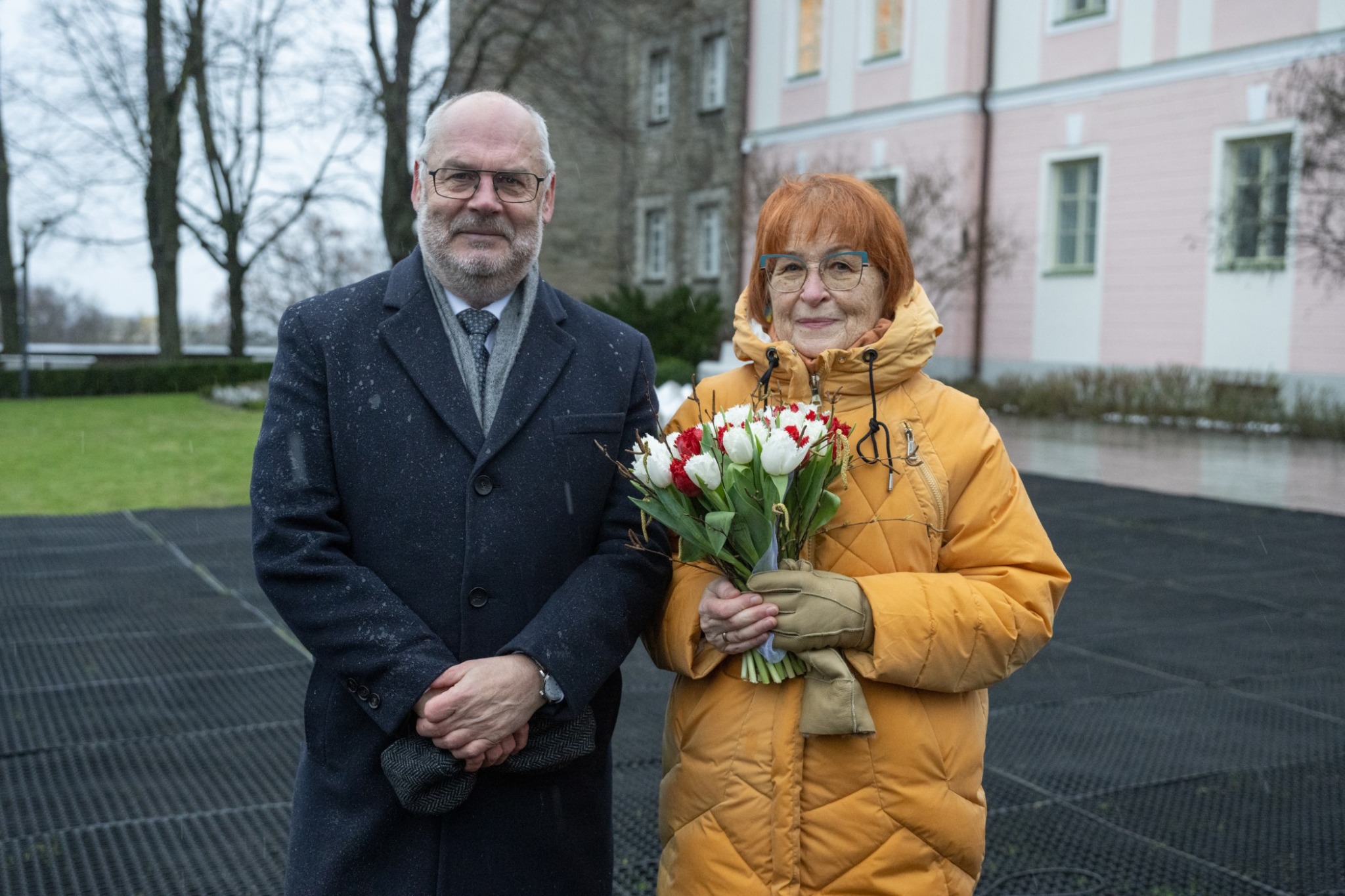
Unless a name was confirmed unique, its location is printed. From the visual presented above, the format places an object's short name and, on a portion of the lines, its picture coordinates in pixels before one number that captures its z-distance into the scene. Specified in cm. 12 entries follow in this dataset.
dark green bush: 2450
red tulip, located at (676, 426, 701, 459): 235
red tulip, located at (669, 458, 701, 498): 235
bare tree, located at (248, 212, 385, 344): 4875
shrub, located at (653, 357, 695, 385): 2122
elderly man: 252
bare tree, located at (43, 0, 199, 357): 2838
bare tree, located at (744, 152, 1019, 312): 2277
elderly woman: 246
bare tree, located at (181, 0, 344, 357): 3058
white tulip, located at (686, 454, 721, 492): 229
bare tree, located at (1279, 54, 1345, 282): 1692
